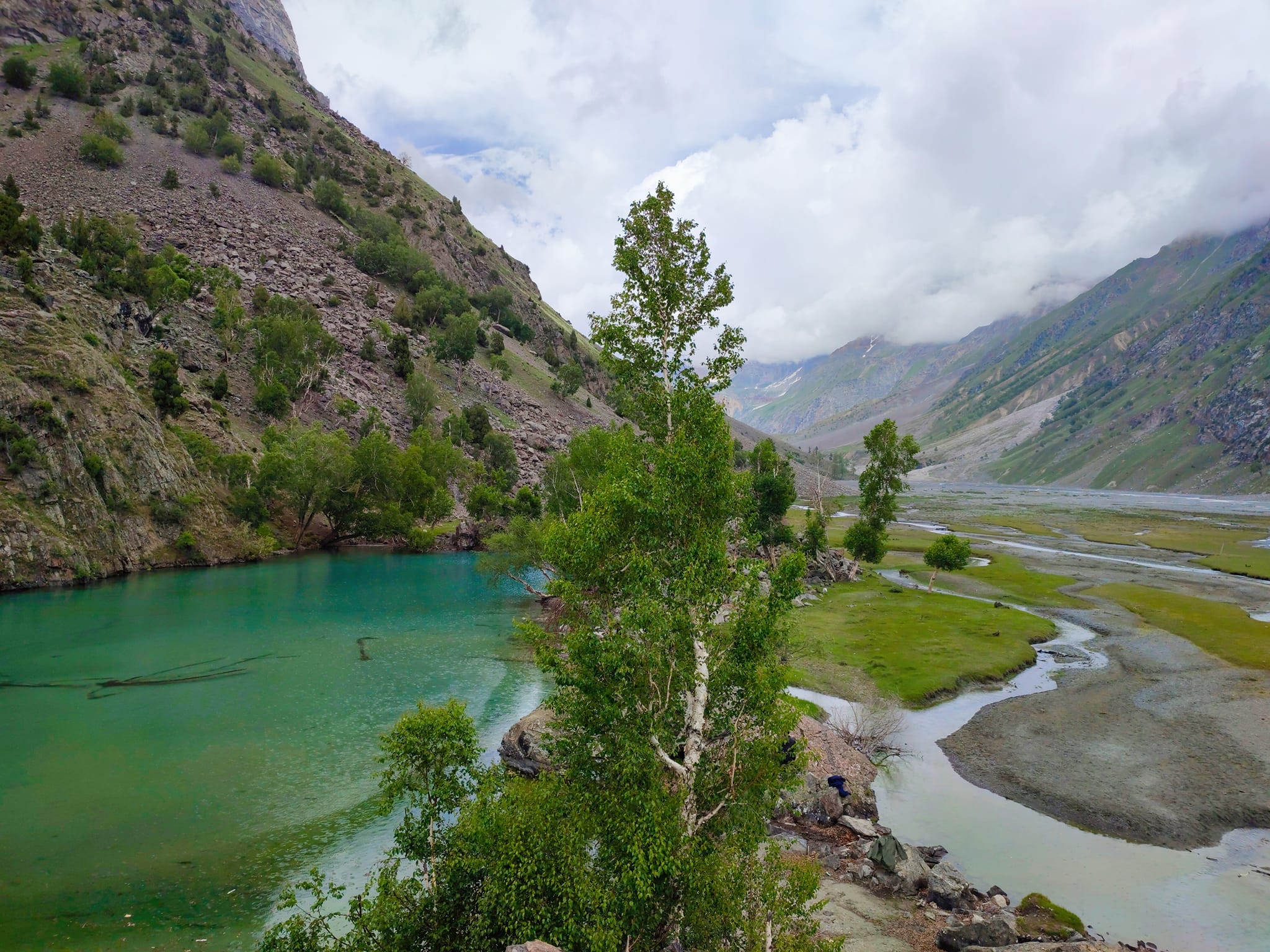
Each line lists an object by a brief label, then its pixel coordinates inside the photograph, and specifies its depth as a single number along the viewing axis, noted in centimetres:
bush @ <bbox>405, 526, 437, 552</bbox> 10912
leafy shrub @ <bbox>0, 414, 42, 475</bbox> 6812
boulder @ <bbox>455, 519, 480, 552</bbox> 11612
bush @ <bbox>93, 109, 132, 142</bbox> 14812
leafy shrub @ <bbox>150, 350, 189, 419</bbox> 9406
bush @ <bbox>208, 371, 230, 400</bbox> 11031
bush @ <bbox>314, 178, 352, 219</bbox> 17875
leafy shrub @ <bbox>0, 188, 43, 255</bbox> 8344
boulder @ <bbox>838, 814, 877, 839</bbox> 2859
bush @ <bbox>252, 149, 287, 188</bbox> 16838
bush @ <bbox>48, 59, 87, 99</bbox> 15150
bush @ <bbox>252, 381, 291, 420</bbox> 11525
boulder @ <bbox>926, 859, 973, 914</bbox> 2366
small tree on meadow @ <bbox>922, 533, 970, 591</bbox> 8394
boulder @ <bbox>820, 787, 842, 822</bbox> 3020
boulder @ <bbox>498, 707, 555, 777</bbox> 3194
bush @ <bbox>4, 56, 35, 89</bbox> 14720
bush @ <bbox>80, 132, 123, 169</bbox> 14125
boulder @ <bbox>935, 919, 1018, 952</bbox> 2077
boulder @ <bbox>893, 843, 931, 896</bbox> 2450
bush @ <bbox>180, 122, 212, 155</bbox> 16125
